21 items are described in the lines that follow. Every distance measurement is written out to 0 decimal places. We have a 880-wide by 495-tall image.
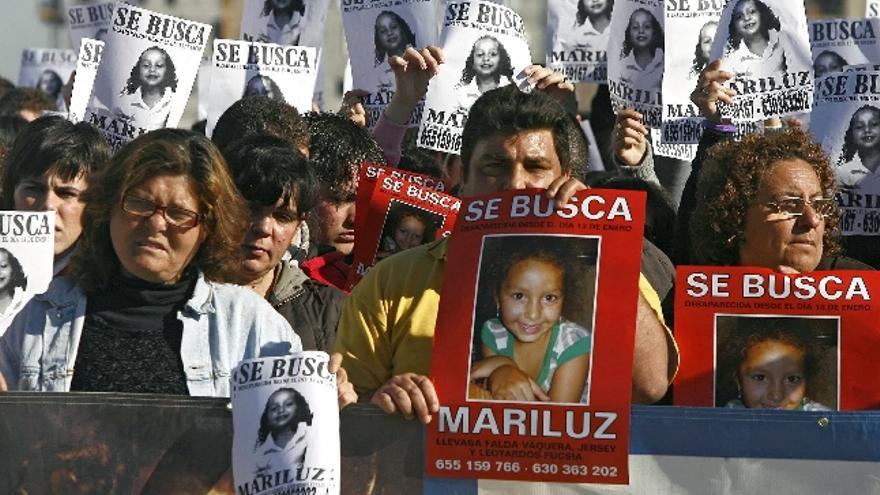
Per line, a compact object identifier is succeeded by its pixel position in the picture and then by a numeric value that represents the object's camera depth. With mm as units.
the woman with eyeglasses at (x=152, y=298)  7264
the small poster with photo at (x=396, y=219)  9797
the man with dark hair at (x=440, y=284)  7072
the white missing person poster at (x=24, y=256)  8643
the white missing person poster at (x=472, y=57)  11842
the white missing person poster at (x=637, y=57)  12311
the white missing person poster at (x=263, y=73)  13129
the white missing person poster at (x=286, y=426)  6528
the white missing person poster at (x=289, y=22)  13775
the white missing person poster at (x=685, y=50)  11994
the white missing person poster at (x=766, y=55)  11585
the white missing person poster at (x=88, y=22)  15570
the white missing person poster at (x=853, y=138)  10622
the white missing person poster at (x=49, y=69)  20505
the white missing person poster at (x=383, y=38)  12664
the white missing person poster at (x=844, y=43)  12265
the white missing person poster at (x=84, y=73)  13538
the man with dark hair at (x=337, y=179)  10490
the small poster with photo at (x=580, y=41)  13294
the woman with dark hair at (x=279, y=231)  8874
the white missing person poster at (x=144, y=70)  12588
